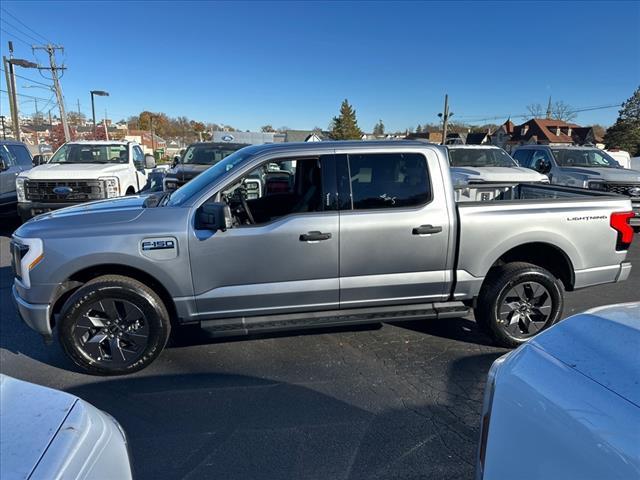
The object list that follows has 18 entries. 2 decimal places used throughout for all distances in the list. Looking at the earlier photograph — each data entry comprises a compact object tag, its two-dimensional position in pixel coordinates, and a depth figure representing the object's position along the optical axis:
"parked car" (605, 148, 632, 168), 15.57
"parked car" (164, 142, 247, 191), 10.04
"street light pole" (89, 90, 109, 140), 30.90
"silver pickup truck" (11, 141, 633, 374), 3.34
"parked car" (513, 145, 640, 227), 9.25
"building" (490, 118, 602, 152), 63.38
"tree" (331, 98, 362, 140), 69.12
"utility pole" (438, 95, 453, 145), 38.34
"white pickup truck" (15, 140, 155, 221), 8.28
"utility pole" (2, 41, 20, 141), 26.84
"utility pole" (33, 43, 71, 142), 28.68
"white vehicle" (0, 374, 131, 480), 1.22
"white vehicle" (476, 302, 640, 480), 1.07
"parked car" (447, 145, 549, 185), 9.57
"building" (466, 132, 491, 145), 73.23
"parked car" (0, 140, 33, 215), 9.18
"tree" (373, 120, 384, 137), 104.88
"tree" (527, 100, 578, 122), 72.50
